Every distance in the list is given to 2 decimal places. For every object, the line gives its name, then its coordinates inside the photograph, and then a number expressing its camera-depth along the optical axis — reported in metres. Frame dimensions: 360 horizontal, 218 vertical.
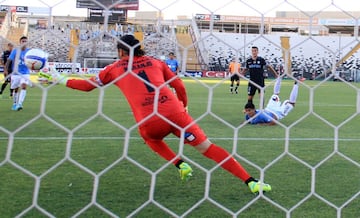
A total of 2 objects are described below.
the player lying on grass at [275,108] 7.50
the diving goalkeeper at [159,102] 3.60
